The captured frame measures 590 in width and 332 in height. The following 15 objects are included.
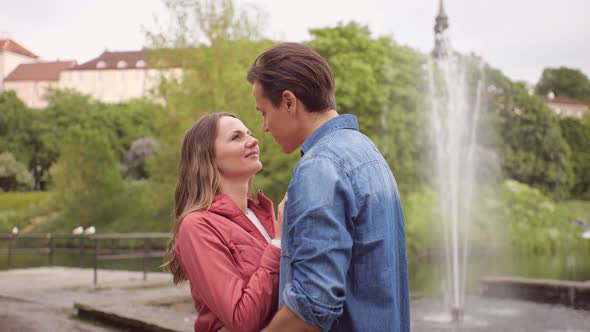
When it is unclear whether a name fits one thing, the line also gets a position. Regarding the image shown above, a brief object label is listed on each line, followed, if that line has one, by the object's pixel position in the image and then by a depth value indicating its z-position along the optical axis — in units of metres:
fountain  20.06
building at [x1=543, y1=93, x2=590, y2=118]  62.83
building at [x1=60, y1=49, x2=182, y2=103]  98.25
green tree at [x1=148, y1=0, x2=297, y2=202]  21.62
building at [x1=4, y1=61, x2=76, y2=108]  93.31
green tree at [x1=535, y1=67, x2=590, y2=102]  67.06
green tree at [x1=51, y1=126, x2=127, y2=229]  34.25
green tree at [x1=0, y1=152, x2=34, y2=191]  47.16
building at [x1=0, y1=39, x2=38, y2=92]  89.75
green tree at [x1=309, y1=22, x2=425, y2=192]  26.38
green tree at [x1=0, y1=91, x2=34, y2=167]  52.34
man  1.59
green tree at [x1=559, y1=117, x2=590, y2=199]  46.53
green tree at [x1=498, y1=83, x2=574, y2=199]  39.44
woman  1.89
